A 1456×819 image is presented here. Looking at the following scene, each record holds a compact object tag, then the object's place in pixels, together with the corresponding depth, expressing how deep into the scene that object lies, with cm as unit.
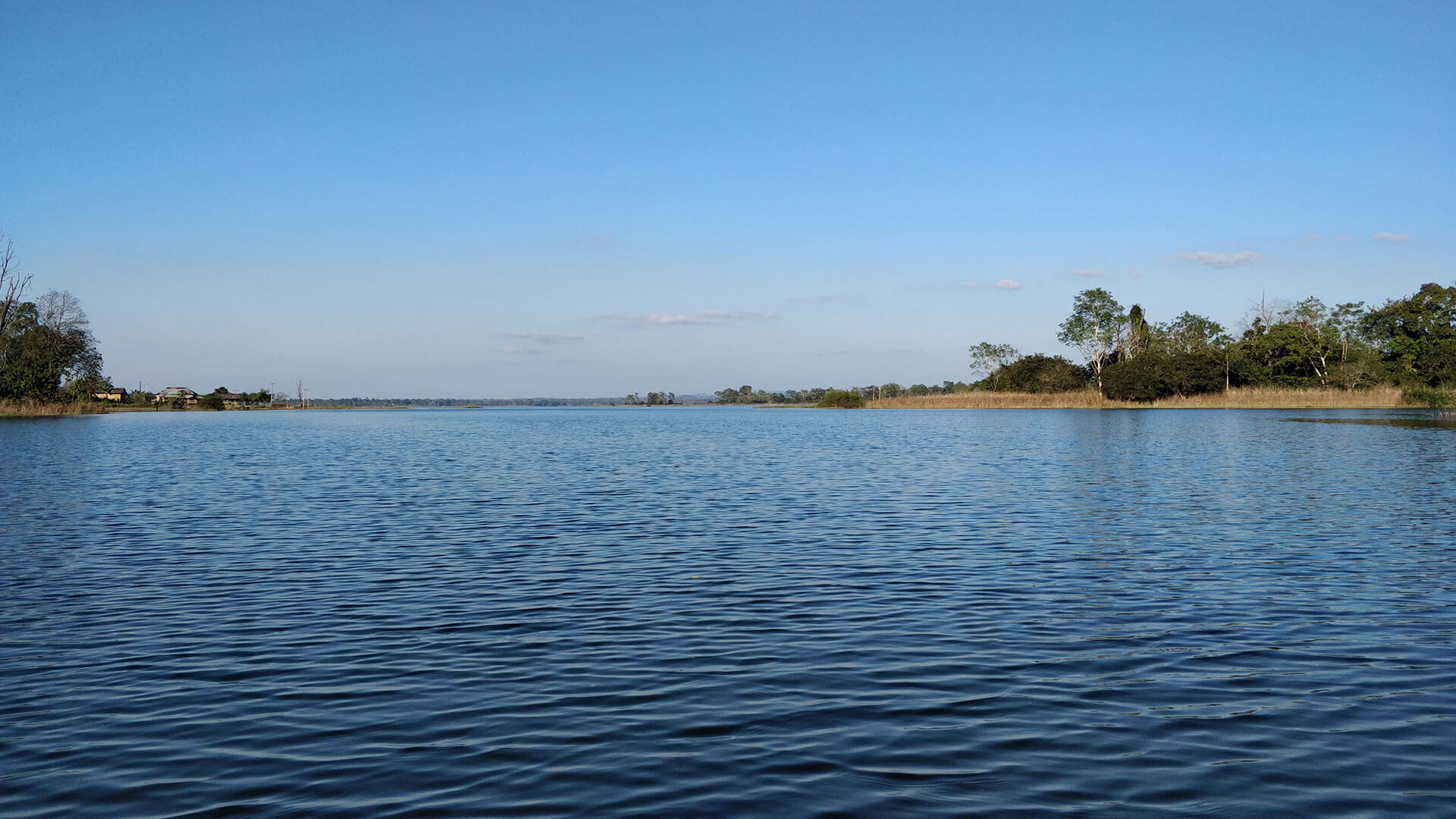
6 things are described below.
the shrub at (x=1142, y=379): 10312
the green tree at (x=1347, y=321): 10662
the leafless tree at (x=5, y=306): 8329
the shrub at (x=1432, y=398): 6794
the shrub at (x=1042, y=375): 11538
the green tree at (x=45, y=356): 8669
